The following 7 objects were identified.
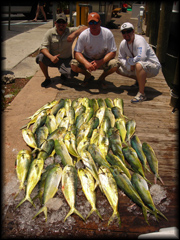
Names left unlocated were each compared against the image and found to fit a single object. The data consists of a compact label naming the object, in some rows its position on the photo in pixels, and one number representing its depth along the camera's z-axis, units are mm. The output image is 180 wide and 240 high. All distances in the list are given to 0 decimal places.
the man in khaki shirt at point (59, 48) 4793
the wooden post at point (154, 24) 10359
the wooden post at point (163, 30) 8022
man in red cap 4551
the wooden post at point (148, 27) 12089
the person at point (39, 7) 14141
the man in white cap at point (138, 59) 4348
